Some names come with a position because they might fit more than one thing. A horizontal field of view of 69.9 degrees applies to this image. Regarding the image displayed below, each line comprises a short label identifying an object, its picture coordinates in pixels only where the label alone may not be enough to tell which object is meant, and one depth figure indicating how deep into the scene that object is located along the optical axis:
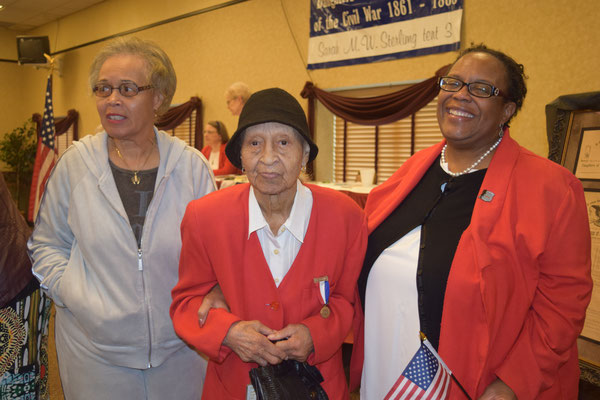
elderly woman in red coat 1.32
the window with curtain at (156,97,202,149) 8.40
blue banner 5.02
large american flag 6.48
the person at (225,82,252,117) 5.95
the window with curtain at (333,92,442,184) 5.57
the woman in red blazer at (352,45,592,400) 1.35
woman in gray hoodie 1.55
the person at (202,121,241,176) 6.39
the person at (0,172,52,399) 1.63
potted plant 11.52
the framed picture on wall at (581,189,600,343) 2.75
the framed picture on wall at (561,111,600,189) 2.76
